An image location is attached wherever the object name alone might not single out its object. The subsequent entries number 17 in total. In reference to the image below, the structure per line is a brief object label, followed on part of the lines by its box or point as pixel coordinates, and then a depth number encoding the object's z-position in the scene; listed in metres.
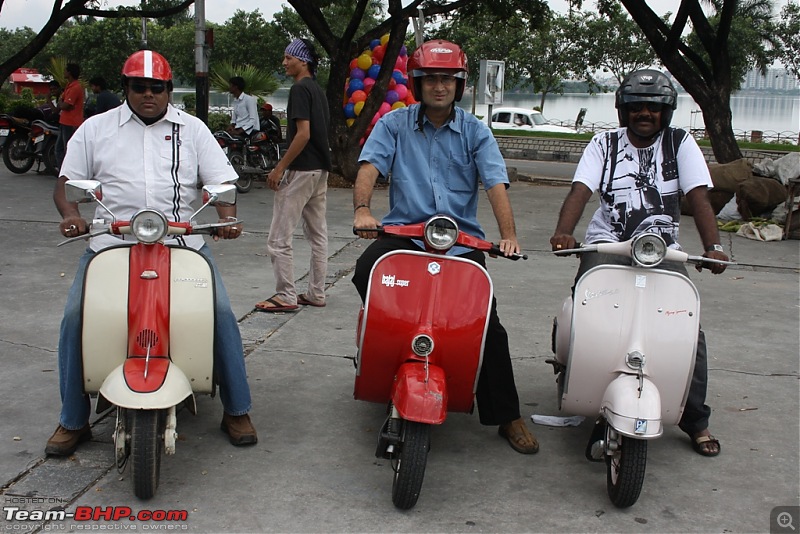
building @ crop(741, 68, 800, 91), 31.17
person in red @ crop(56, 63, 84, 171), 12.93
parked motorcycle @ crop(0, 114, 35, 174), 13.83
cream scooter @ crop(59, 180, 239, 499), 3.40
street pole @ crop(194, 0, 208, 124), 13.99
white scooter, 3.59
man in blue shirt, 4.02
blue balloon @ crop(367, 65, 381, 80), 13.96
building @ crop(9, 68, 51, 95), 48.46
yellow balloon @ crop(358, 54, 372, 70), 13.89
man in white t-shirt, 4.01
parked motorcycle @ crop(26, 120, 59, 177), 13.70
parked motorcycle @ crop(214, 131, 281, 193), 13.33
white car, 28.52
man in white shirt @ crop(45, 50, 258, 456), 3.81
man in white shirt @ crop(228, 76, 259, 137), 13.54
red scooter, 3.63
